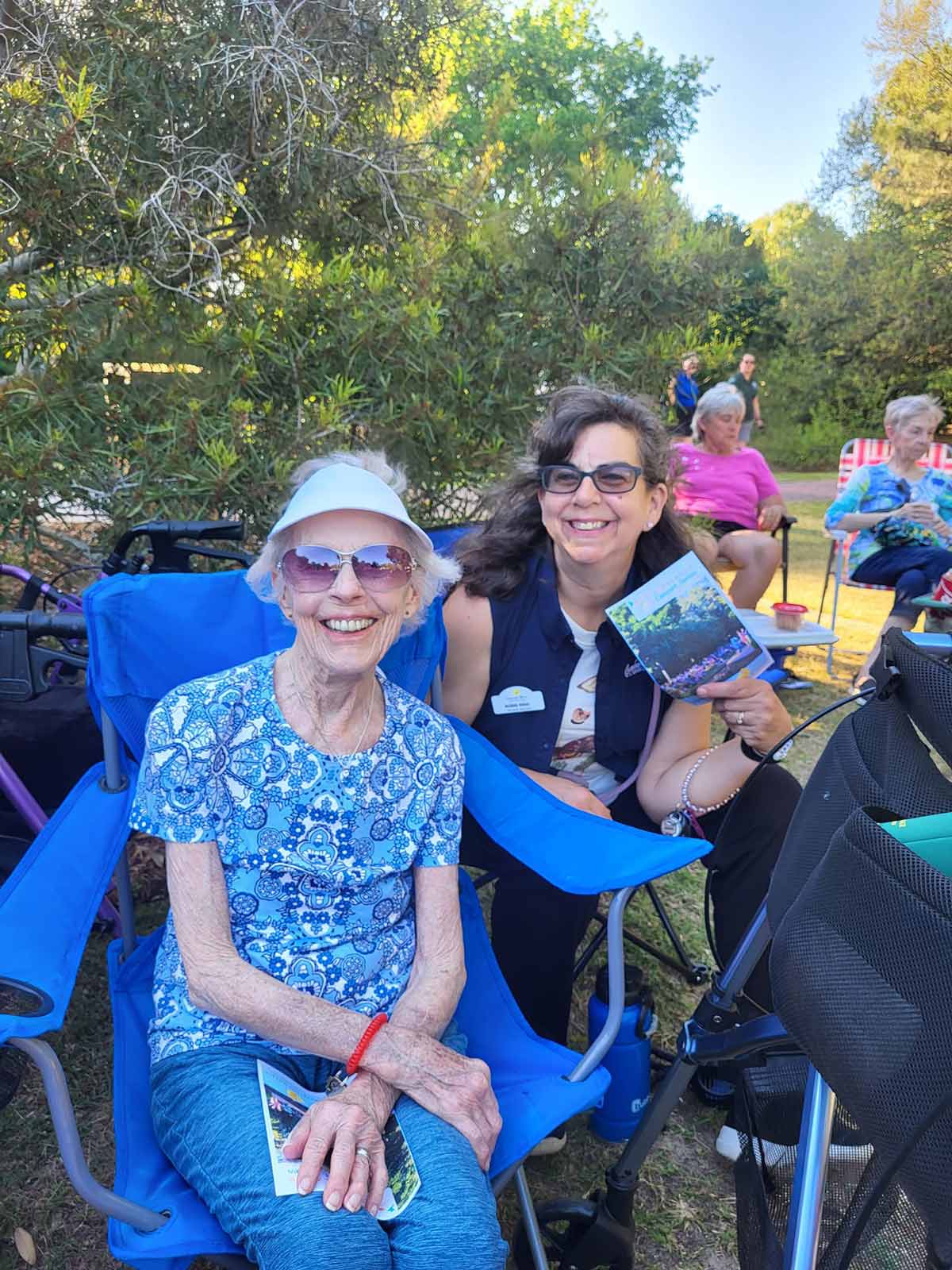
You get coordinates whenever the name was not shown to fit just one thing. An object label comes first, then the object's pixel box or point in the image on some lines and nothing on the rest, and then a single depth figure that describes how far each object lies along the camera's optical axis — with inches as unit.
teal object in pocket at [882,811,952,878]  36.0
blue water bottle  75.5
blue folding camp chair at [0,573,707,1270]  48.1
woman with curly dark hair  75.4
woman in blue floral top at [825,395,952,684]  204.4
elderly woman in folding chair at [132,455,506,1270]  53.5
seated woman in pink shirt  214.4
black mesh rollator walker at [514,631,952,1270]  30.2
